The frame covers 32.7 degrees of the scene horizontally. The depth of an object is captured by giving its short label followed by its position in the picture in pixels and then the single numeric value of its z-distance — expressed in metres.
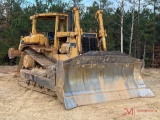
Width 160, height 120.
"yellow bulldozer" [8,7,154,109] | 6.17
